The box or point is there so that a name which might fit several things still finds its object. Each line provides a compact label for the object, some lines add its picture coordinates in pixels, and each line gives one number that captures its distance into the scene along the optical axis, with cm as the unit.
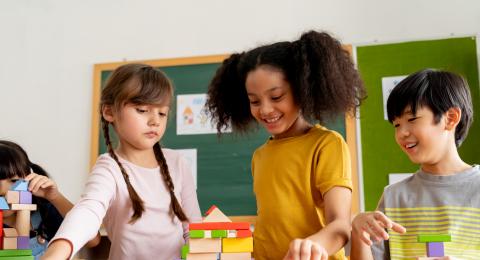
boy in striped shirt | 102
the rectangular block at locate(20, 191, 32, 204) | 107
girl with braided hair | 117
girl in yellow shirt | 108
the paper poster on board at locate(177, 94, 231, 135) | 251
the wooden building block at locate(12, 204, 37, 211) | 104
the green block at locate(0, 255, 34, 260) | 95
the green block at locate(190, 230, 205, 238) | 81
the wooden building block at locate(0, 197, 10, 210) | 103
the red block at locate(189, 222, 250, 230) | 82
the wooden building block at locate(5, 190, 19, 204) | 105
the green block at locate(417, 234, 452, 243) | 73
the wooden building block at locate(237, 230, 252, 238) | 82
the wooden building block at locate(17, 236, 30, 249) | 102
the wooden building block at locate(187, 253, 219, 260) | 81
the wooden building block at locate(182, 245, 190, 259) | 82
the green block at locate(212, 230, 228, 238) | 81
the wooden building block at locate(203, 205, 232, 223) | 84
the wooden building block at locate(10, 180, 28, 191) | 107
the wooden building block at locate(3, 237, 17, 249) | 100
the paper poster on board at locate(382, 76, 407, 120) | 234
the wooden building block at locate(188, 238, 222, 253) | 81
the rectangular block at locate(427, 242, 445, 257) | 73
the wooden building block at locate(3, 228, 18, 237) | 102
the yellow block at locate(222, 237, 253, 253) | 82
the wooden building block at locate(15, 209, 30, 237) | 105
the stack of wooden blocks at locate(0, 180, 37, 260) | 101
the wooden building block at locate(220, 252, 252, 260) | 81
